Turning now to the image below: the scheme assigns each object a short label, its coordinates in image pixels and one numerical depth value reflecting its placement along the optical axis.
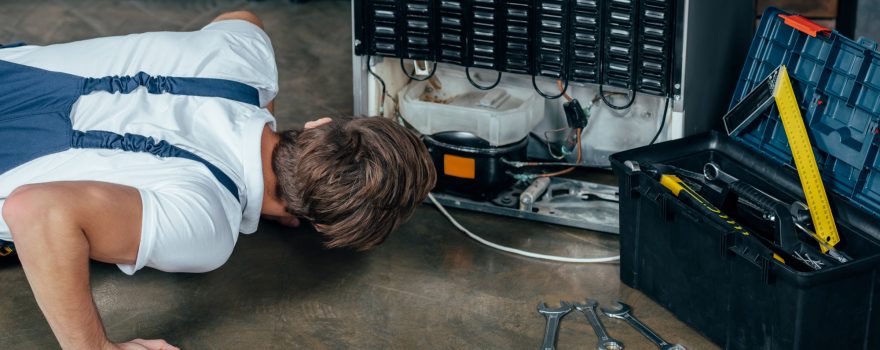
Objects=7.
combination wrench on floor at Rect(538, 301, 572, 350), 2.18
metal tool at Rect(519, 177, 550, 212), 2.69
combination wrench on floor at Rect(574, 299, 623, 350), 2.17
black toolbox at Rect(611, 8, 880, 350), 1.89
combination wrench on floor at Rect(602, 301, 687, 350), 2.17
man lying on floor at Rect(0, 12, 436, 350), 1.79
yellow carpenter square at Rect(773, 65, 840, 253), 2.07
